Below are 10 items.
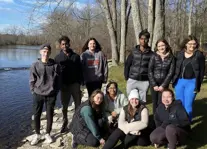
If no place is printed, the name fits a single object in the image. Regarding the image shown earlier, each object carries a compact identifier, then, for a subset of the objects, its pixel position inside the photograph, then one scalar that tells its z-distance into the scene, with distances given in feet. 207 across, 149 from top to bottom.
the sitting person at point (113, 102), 18.54
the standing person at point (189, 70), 17.51
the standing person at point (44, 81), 17.53
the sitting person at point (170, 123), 15.69
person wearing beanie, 16.63
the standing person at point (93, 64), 19.71
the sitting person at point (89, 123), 17.06
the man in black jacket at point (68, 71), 18.95
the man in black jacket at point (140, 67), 18.60
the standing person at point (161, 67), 17.76
